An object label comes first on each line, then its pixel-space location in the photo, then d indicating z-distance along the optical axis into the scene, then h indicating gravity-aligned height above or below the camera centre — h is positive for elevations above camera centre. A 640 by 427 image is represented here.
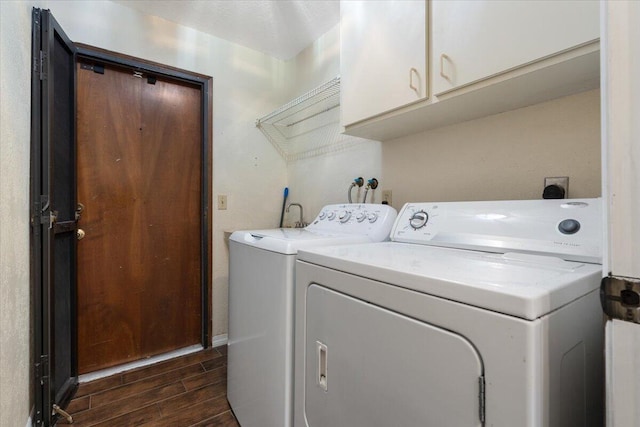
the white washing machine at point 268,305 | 1.08 -0.38
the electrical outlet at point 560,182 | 1.11 +0.12
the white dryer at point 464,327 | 0.51 -0.24
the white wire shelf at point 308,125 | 2.09 +0.74
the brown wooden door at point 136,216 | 1.92 -0.02
